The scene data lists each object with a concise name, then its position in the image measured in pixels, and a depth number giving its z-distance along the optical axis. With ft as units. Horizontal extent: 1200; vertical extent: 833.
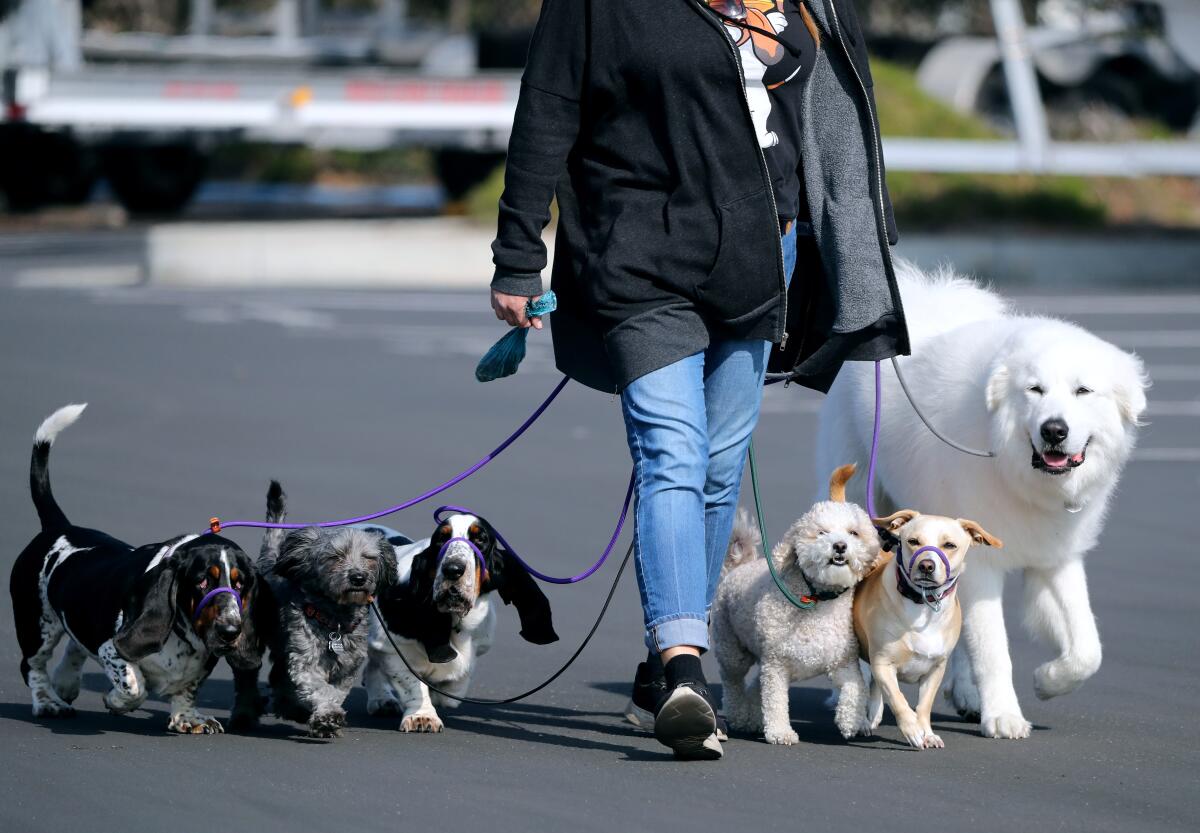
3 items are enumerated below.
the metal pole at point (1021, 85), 172.32
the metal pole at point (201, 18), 234.17
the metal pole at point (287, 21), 213.46
